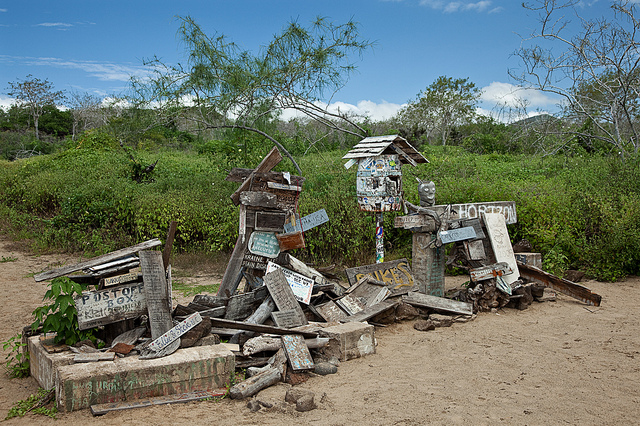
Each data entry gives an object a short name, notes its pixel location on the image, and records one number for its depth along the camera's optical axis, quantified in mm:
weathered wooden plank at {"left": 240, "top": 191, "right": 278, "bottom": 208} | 6039
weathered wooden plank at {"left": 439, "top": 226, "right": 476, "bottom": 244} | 6697
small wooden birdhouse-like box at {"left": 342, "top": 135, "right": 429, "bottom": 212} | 7172
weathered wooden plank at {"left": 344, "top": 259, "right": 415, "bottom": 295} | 6888
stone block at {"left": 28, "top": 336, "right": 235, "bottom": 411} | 3832
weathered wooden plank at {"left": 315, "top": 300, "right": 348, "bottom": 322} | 6052
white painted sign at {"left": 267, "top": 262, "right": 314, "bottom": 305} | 5977
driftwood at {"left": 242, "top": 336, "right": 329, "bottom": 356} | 4758
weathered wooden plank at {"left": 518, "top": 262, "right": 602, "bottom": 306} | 6949
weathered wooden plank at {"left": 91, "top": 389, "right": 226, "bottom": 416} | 3789
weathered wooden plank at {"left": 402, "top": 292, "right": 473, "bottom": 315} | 6445
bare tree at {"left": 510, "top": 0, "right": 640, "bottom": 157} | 10521
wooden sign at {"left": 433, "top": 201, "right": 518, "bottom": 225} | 7184
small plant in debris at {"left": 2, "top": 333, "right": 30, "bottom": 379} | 4715
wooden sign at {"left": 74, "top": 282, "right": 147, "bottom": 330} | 4594
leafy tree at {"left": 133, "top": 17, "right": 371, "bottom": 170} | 10578
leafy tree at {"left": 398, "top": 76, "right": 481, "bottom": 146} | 31234
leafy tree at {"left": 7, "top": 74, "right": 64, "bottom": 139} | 31766
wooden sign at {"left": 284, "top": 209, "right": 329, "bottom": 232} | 6457
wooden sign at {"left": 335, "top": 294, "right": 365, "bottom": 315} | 6188
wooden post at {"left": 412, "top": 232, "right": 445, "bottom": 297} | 6965
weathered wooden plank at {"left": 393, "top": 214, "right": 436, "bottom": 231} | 6859
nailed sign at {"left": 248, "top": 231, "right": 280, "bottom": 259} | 6125
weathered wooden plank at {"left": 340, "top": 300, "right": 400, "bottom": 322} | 5898
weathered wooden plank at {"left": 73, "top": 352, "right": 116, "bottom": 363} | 4110
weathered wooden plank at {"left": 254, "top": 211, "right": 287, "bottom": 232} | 6133
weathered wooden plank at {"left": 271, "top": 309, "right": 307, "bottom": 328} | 5449
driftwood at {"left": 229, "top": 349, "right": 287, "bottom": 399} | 4117
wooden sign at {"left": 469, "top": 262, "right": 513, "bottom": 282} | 6688
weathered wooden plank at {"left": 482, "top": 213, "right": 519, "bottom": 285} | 7051
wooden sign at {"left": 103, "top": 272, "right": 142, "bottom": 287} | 4797
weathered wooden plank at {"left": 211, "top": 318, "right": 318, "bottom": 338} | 5090
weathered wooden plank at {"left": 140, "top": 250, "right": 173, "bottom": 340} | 4738
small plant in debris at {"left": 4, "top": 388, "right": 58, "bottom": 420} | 3820
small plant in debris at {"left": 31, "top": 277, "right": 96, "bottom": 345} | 4430
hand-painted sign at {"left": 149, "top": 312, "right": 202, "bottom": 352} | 4379
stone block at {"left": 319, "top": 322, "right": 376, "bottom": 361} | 5066
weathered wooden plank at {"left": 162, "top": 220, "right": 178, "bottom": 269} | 5020
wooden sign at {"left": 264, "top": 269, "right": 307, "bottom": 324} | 5629
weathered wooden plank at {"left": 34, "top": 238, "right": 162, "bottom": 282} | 4656
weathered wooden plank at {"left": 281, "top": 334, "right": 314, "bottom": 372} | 4570
